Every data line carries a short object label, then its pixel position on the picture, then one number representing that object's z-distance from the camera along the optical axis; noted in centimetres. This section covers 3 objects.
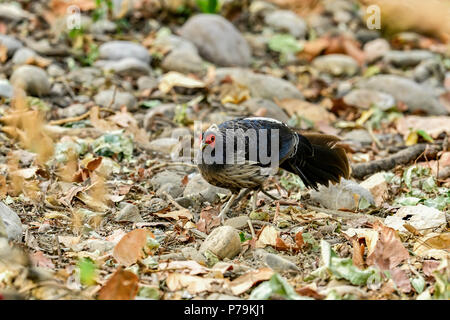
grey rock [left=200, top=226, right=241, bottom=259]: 830
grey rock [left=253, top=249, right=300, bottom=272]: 781
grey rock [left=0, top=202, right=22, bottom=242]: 807
